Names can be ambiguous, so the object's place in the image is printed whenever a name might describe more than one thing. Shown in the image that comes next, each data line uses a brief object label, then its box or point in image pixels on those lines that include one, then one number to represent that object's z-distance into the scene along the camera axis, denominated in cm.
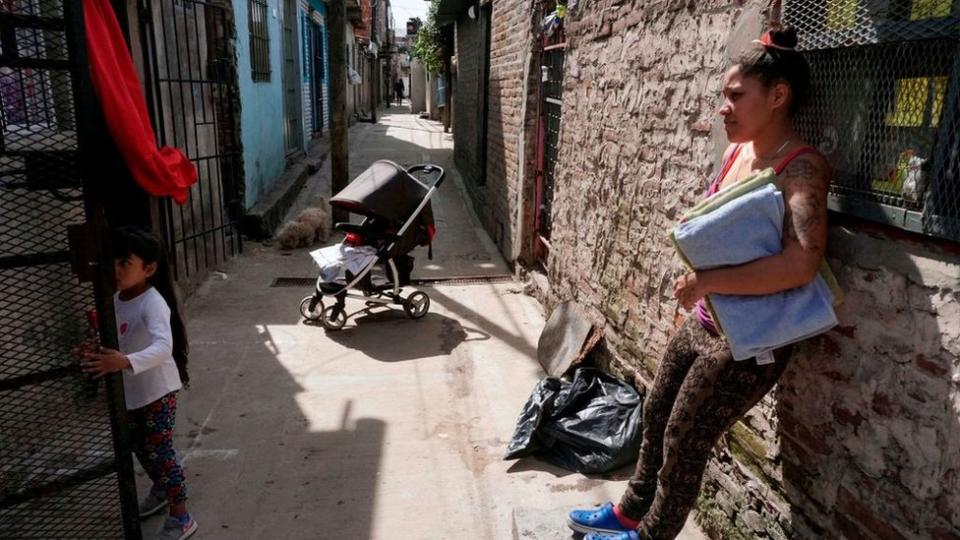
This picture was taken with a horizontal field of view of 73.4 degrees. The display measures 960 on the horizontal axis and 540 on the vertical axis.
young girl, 245
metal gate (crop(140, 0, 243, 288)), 505
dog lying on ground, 740
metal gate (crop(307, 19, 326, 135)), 1506
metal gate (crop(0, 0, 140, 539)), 210
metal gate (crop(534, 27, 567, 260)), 555
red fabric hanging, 332
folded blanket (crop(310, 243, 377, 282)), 501
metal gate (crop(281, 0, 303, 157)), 1143
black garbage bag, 318
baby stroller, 504
